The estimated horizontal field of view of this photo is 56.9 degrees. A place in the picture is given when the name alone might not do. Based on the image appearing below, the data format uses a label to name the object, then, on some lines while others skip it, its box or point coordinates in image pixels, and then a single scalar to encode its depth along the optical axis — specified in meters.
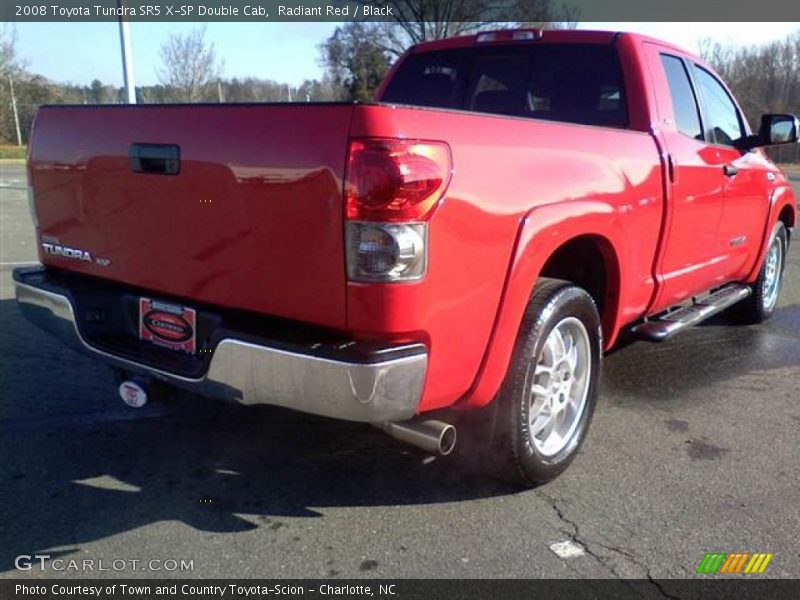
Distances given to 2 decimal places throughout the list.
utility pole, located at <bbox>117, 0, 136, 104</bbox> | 14.46
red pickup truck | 2.40
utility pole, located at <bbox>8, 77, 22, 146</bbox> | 34.33
